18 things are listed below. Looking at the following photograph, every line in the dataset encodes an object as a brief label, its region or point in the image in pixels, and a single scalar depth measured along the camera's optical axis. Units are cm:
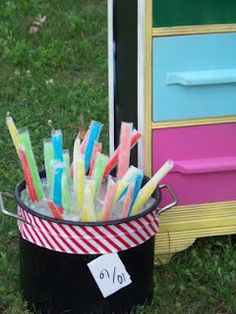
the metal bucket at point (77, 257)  246
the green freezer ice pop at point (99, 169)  252
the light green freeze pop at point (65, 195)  247
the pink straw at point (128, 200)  249
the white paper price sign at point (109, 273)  249
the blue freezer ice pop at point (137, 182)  251
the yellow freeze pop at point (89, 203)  243
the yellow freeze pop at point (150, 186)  253
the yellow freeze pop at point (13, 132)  257
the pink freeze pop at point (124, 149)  256
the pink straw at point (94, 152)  264
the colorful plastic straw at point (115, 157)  263
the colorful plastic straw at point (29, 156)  257
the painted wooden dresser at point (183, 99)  261
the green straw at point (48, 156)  260
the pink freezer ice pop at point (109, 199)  245
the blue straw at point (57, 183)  246
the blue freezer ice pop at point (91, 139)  265
